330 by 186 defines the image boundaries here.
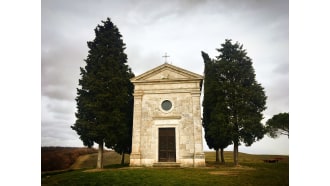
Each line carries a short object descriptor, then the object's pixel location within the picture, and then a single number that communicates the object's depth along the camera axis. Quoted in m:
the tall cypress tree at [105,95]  13.50
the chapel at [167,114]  13.06
